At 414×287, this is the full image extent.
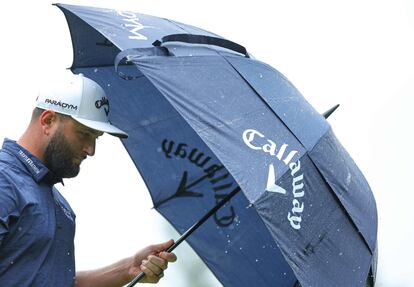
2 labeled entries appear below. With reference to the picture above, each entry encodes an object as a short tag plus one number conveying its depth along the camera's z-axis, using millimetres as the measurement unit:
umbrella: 9312
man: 8820
